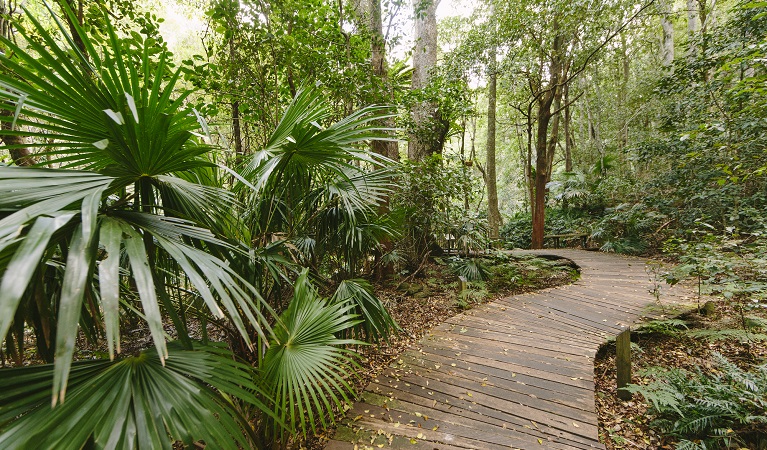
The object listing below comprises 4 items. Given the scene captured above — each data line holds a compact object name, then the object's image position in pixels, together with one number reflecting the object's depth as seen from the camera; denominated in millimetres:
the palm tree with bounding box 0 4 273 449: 739
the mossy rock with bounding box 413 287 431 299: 5363
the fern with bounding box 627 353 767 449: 2062
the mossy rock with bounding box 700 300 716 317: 3967
